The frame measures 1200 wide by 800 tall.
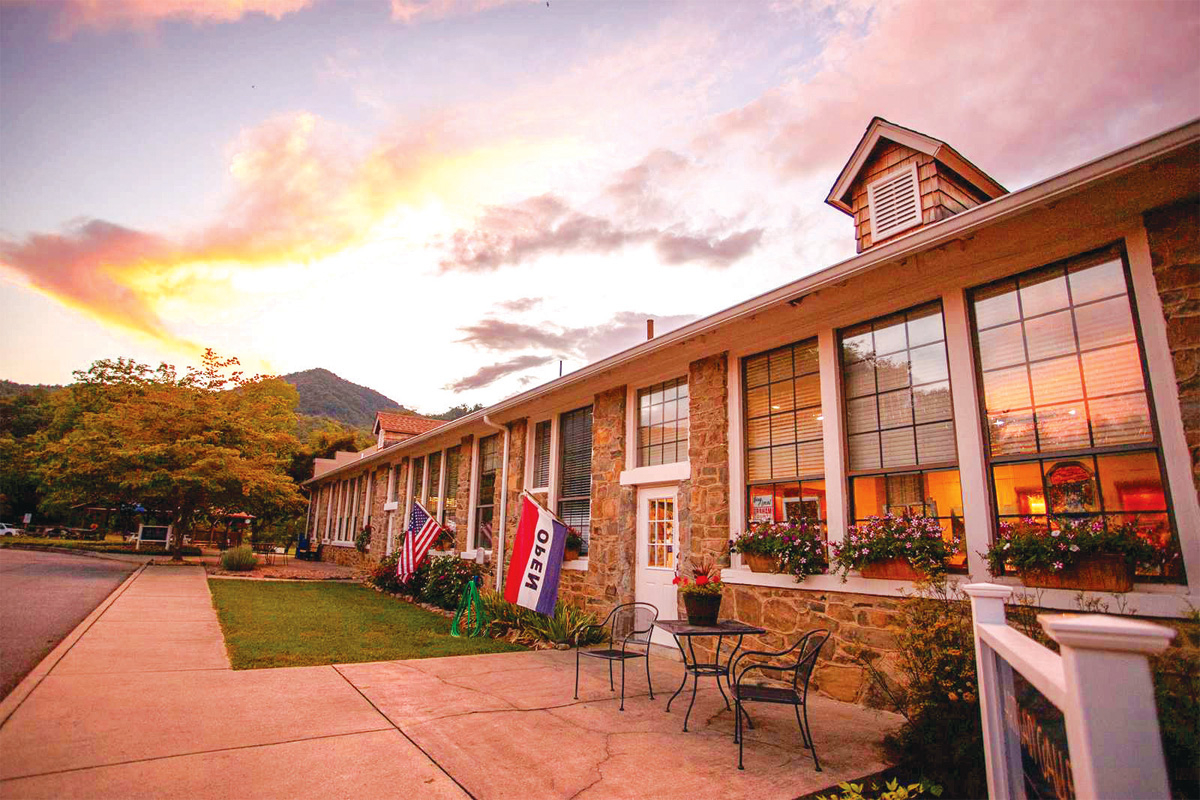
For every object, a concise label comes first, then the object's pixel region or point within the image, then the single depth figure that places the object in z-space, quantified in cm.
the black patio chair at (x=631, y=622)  717
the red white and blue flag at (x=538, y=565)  711
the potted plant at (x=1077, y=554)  354
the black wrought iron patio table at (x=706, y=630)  443
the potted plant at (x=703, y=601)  499
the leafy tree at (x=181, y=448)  1620
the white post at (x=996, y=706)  223
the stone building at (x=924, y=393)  375
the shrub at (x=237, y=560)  1698
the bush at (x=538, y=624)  775
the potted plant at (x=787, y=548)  530
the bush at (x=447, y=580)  1110
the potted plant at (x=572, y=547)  889
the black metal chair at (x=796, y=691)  375
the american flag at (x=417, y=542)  1034
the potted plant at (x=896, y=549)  447
